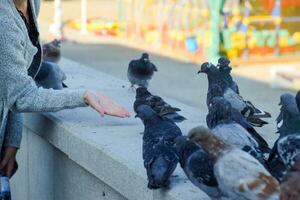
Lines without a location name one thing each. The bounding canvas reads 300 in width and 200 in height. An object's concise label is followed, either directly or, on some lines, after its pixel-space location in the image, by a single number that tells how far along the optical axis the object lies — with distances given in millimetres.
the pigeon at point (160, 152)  3172
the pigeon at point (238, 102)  4223
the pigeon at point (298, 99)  3408
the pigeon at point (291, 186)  2463
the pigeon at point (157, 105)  4019
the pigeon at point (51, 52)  6617
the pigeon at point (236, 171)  2668
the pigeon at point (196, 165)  2949
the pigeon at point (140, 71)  6336
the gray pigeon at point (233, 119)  3504
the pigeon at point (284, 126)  3107
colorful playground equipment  16781
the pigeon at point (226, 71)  4875
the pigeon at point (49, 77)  5054
